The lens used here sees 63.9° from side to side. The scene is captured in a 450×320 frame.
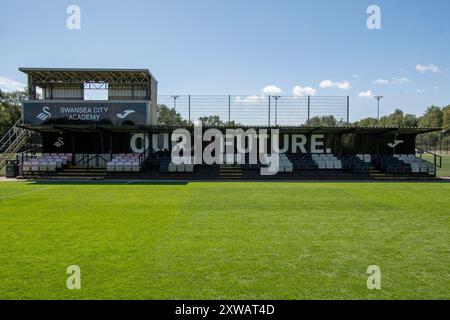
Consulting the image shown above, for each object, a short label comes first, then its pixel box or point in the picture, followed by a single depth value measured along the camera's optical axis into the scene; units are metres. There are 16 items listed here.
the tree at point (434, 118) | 96.19
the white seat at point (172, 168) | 24.12
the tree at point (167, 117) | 34.79
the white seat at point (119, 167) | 23.84
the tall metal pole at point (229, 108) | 29.48
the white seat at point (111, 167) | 23.86
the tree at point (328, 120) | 30.37
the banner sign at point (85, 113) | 26.48
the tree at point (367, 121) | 96.79
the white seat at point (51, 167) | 23.70
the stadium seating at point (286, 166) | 24.38
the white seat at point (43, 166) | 23.58
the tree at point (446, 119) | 84.32
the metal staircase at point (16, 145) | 25.72
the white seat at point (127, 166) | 23.86
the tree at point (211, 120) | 30.52
